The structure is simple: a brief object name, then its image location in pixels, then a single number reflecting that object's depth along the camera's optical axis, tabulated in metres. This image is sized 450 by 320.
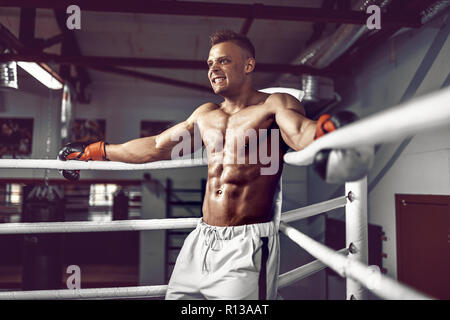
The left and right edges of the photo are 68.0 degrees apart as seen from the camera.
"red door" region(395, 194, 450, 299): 2.71
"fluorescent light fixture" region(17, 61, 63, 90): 3.89
